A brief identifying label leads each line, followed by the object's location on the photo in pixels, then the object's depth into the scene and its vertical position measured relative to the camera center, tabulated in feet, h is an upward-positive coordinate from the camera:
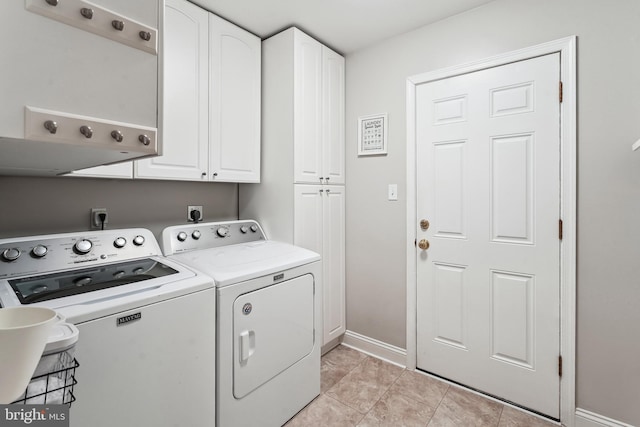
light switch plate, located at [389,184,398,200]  7.52 +0.45
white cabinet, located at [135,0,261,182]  5.79 +2.32
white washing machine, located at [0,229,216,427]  3.37 -1.37
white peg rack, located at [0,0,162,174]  1.86 +0.90
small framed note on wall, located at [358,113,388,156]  7.66 +1.94
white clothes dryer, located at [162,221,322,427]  4.62 -1.87
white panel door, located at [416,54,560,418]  5.70 -0.43
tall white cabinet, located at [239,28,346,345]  6.97 +1.28
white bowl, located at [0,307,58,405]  1.39 -0.68
